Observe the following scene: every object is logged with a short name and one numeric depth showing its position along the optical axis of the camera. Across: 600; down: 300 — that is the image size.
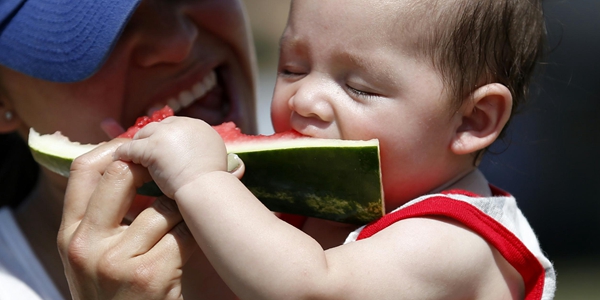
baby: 2.15
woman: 3.15
